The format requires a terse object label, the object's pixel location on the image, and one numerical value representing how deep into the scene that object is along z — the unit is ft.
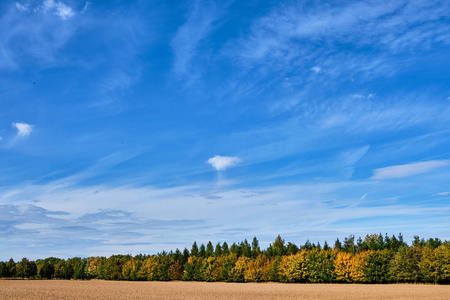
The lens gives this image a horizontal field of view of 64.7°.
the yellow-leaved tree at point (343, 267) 336.29
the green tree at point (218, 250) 586.86
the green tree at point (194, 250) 598.67
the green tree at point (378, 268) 328.70
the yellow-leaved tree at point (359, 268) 331.16
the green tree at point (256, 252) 554.01
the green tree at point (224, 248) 631.85
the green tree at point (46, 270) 565.94
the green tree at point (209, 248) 616.39
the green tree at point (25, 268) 549.95
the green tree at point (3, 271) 540.52
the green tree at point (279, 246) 554.79
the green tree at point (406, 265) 314.76
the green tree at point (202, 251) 594.57
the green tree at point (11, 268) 548.15
